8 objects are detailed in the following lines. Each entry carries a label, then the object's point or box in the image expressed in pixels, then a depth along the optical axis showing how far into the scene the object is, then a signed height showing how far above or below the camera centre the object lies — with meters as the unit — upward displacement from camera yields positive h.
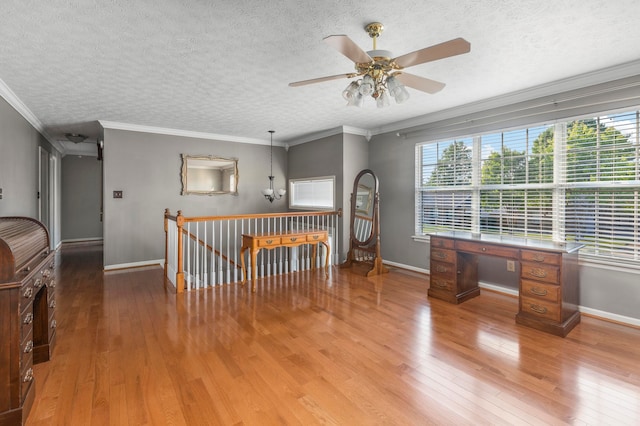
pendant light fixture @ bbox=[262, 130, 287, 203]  6.11 +0.30
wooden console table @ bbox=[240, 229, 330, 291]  4.20 -0.45
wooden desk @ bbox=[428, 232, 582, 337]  2.97 -0.69
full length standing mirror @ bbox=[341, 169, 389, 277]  5.07 -0.33
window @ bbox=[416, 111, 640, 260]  3.19 +0.30
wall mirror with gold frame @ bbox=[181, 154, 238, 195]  6.18 +0.68
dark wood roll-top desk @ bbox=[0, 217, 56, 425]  1.67 -0.60
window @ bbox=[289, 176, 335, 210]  6.15 +0.33
